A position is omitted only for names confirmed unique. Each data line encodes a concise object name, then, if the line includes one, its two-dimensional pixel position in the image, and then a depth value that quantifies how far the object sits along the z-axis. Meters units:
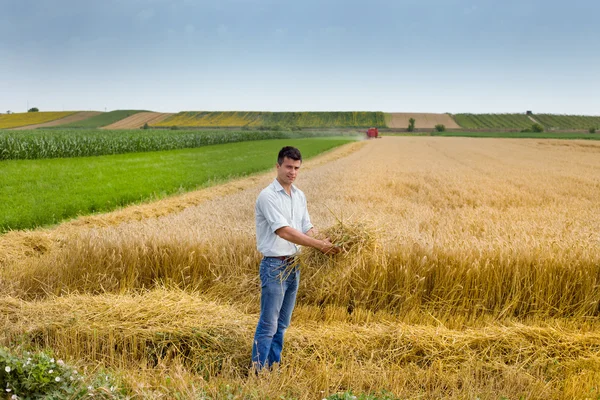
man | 4.05
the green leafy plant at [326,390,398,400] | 3.40
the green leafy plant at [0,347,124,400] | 3.64
